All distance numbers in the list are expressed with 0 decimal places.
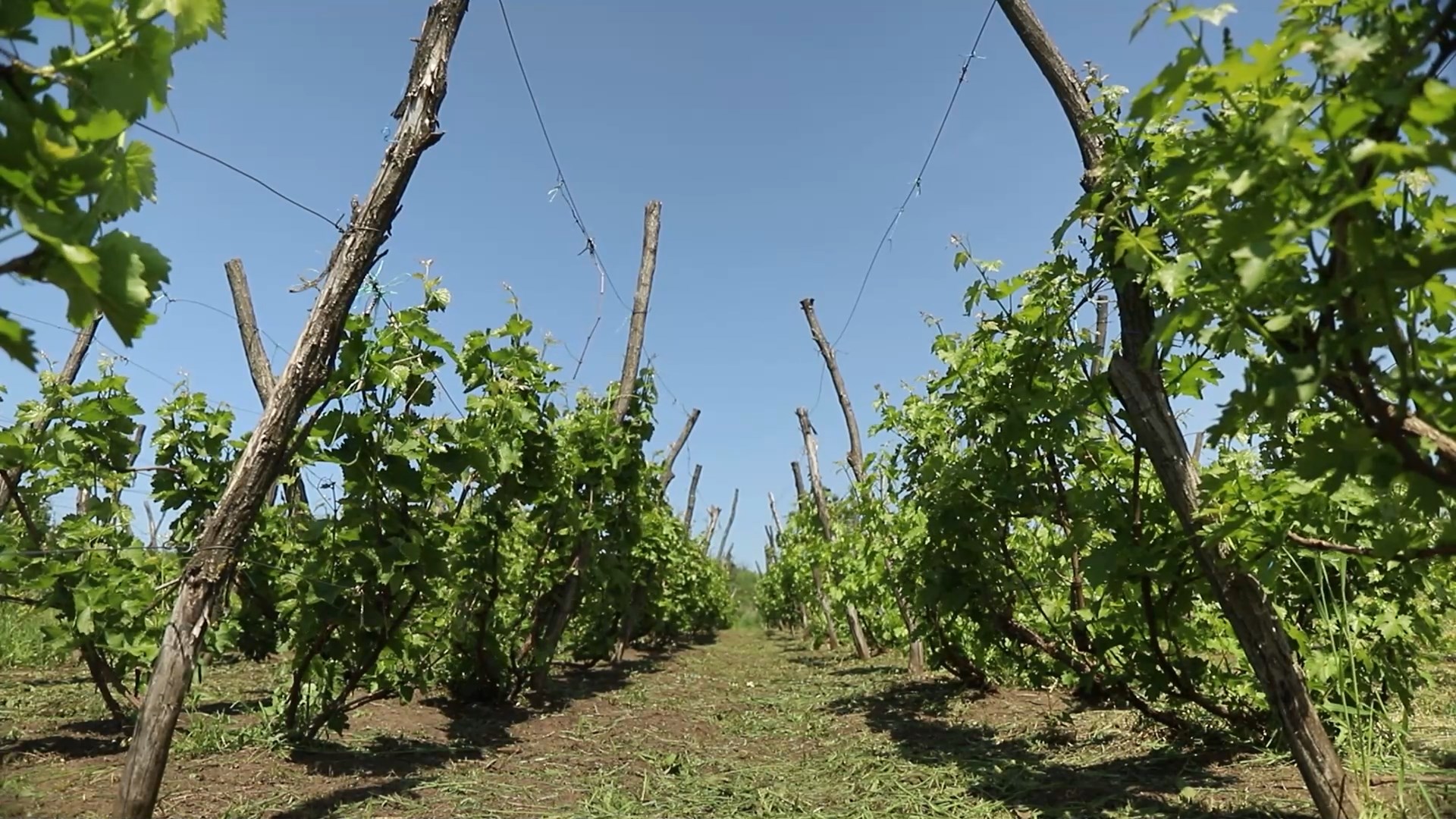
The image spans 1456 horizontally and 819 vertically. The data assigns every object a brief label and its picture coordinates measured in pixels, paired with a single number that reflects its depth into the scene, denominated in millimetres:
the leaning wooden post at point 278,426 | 2967
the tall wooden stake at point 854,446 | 8516
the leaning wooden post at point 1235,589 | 2672
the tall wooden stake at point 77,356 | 8328
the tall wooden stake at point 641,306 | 7312
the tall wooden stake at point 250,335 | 6855
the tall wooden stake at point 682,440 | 14914
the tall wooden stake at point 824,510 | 10984
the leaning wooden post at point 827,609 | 13153
